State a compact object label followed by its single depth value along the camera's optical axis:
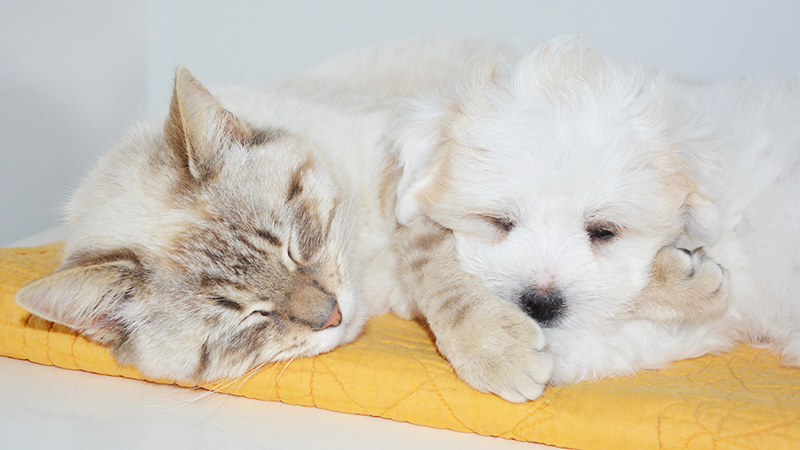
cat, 0.64
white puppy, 0.65
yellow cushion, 0.62
